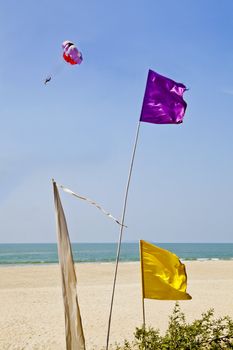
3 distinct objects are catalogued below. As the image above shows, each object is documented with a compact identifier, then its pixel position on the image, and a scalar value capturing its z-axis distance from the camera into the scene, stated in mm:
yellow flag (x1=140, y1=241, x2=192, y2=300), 6871
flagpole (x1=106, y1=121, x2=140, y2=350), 6610
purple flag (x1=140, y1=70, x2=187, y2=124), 7336
